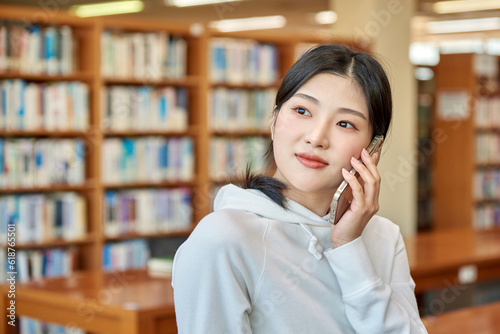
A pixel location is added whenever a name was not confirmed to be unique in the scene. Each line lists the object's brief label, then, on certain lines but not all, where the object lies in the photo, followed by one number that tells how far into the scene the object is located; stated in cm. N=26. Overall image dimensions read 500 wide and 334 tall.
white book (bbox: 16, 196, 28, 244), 455
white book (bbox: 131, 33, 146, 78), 500
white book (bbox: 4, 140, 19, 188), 451
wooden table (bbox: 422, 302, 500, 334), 240
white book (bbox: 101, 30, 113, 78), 483
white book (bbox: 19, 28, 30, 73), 458
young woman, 113
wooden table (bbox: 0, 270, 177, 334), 251
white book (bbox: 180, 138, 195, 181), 521
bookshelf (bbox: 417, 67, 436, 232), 777
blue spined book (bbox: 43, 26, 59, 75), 466
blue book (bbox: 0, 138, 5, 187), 449
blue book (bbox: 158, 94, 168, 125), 511
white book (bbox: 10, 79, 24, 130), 452
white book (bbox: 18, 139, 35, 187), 455
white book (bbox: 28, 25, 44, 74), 461
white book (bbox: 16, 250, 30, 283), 459
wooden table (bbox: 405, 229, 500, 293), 363
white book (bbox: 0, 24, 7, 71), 450
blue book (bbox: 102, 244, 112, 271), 486
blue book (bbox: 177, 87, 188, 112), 520
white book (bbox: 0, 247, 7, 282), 444
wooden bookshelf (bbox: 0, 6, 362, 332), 468
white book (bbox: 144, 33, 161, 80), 506
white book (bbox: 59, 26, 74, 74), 470
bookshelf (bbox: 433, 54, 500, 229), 764
